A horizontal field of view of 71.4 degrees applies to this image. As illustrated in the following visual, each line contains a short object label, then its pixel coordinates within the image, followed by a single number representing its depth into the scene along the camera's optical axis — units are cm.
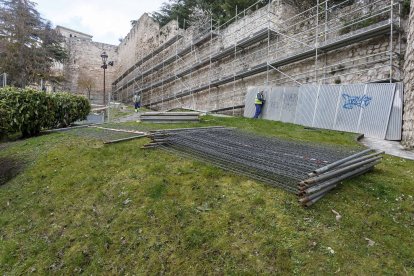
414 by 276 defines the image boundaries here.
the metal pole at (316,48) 962
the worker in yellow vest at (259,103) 1100
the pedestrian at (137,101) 1569
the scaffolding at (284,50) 830
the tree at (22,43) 1891
